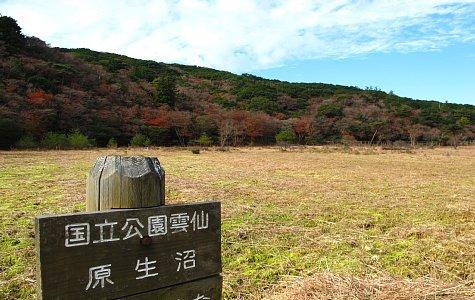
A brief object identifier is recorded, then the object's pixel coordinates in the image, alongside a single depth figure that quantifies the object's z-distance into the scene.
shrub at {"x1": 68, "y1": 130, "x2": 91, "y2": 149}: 25.53
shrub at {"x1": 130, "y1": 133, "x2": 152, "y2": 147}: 30.51
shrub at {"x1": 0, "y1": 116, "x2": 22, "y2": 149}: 23.33
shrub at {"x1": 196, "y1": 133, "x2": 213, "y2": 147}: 34.47
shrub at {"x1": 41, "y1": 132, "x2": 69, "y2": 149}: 24.62
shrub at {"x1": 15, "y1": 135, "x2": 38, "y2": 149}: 23.47
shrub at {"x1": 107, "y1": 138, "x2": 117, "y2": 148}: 28.12
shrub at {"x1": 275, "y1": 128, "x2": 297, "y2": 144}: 40.43
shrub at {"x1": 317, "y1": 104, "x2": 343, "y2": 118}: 51.15
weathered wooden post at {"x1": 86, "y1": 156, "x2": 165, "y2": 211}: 1.40
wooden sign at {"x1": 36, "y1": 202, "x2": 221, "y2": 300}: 1.27
